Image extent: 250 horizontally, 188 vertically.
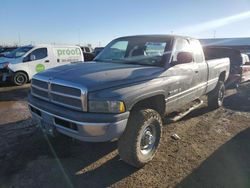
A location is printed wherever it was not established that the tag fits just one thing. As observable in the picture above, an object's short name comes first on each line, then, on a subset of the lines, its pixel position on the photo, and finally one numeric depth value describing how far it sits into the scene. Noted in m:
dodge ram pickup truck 2.31
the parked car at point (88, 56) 11.02
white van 7.82
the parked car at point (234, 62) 7.34
